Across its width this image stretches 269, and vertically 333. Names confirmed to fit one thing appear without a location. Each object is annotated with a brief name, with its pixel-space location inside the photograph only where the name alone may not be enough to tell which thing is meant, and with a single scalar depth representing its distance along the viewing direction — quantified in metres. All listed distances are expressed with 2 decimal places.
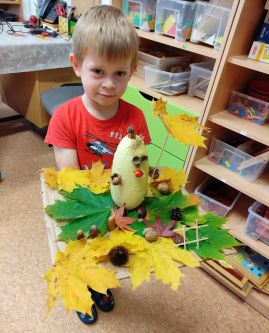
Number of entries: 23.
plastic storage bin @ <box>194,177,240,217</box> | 1.29
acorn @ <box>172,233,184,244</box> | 0.54
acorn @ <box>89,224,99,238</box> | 0.51
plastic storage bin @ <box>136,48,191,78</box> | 1.47
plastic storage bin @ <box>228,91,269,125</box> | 1.13
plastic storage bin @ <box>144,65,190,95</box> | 1.41
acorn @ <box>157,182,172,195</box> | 0.64
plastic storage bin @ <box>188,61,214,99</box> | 1.35
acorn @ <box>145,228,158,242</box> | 0.52
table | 1.46
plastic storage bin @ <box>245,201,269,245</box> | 1.13
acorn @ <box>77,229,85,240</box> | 0.50
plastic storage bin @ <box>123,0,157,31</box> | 1.38
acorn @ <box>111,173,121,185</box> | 0.56
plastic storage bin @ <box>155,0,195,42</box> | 1.22
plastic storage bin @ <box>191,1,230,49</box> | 1.13
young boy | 0.66
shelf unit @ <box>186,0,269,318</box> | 1.00
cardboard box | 1.00
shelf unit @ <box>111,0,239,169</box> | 1.05
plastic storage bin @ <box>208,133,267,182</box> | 1.17
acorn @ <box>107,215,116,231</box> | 0.54
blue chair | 1.53
